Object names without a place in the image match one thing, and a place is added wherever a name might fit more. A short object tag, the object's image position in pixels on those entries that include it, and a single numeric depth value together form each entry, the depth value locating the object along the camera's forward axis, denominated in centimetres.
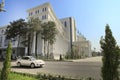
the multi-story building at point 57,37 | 2835
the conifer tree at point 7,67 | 415
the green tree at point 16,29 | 2369
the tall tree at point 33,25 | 2348
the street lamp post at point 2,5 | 654
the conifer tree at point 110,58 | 376
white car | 1174
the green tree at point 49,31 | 2458
